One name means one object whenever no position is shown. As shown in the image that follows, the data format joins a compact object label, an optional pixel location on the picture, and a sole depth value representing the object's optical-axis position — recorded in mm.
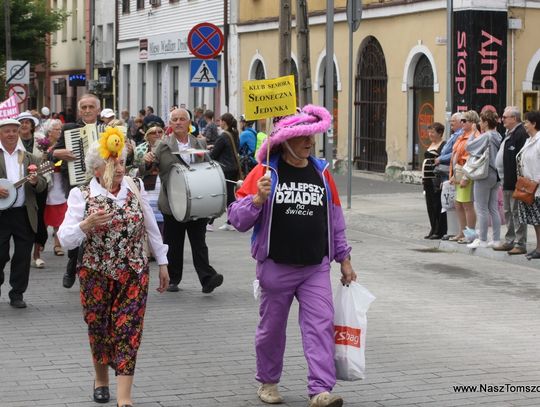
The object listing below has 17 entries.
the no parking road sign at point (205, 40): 23156
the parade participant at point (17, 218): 11391
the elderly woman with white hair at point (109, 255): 7465
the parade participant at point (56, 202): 14598
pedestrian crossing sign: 23748
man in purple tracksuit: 7469
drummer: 12078
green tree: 54938
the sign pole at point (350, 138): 21595
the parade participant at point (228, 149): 18172
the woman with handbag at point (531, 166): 14672
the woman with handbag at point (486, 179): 16000
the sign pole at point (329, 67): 21906
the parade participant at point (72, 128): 12164
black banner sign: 25516
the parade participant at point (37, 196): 14367
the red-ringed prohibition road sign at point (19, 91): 34194
